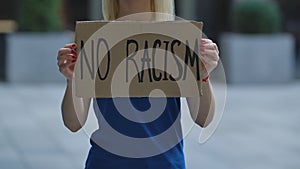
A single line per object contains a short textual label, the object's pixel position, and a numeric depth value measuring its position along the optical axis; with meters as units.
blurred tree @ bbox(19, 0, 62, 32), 11.87
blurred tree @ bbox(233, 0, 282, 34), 12.06
